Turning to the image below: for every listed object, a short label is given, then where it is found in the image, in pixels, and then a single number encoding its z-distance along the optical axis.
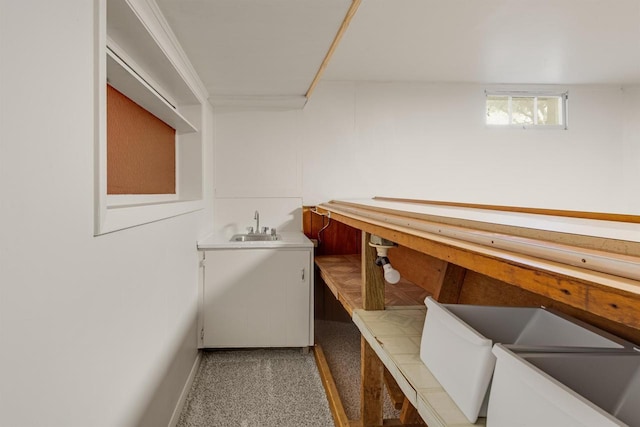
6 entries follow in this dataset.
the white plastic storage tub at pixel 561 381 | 0.64
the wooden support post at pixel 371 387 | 1.45
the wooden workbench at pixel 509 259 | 0.47
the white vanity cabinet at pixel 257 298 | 2.57
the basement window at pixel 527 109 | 3.60
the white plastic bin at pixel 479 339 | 0.80
